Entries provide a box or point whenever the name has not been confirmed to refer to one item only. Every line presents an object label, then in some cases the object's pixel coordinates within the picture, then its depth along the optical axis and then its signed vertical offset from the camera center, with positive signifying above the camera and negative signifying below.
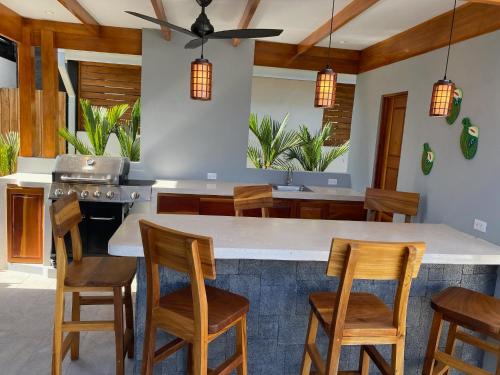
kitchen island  2.03 -0.74
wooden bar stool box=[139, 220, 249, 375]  1.54 -0.76
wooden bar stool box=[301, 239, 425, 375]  1.56 -0.70
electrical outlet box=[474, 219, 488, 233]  2.59 -0.44
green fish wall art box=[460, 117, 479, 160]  2.72 +0.13
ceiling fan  2.64 +0.74
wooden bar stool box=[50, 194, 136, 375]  1.99 -0.78
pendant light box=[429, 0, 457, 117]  2.54 +0.38
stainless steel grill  3.71 -0.50
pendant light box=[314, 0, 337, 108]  2.37 +0.36
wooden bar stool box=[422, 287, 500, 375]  1.85 -0.78
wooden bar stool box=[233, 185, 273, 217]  2.82 -0.41
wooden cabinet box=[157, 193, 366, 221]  3.90 -0.66
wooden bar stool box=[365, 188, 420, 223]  2.95 -0.38
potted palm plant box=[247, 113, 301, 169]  4.97 +0.03
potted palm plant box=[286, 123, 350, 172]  4.94 -0.09
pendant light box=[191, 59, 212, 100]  2.55 +0.39
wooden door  3.97 +0.12
